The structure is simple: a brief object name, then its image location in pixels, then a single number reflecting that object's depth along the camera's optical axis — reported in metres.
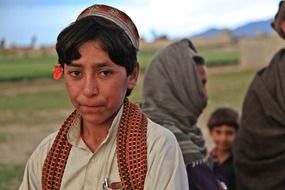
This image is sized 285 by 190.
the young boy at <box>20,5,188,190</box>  2.12
